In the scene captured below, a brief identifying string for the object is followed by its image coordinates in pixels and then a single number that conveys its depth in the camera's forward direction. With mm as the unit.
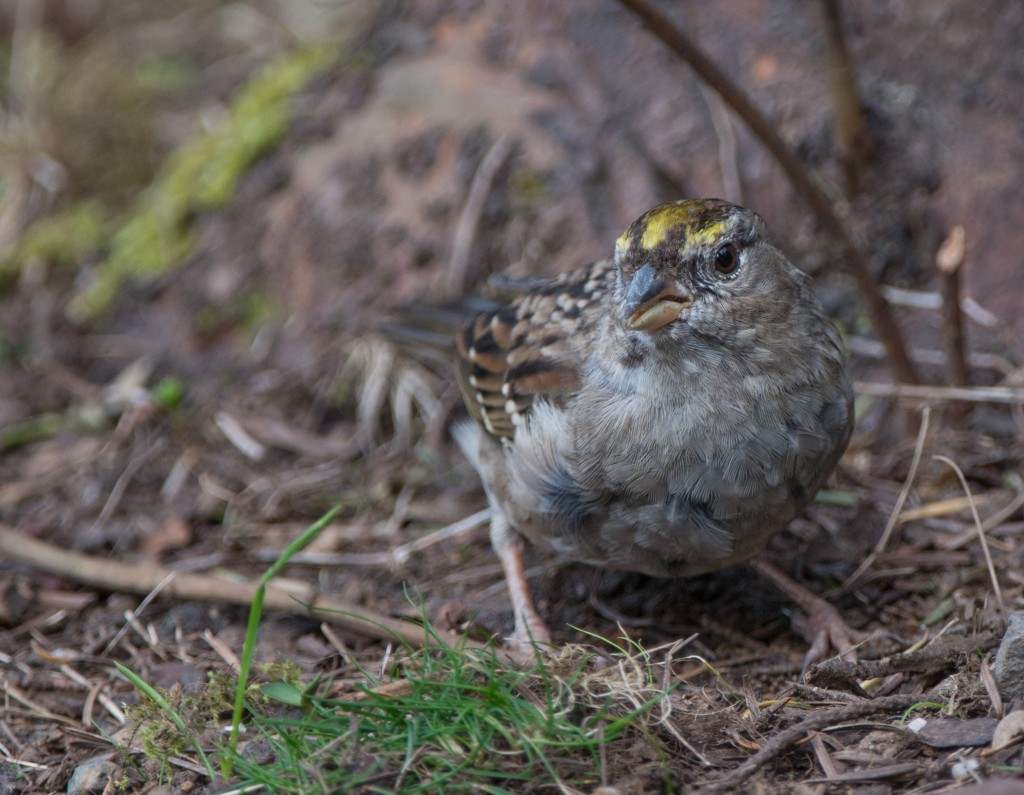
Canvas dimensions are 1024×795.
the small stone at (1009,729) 4859
